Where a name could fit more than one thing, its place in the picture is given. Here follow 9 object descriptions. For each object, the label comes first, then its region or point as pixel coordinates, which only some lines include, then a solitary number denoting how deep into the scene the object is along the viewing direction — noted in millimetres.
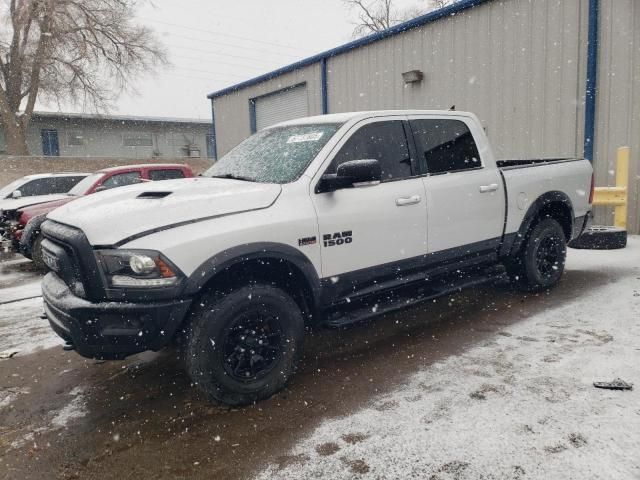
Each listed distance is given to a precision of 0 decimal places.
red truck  8320
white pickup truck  2891
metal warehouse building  8555
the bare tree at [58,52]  25812
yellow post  7938
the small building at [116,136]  30844
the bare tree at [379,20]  31312
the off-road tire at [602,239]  7695
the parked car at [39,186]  10555
